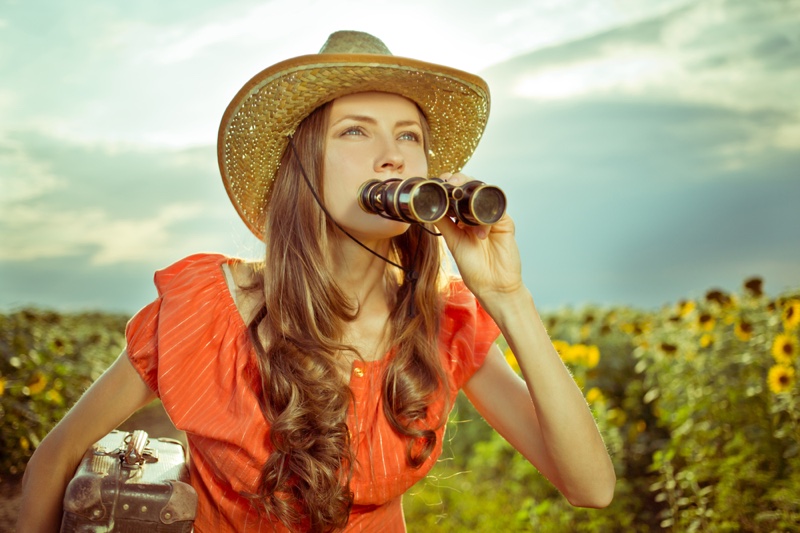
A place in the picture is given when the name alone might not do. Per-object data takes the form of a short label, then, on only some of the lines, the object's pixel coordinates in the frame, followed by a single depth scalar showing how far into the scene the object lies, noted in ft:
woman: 7.27
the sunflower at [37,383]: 12.73
